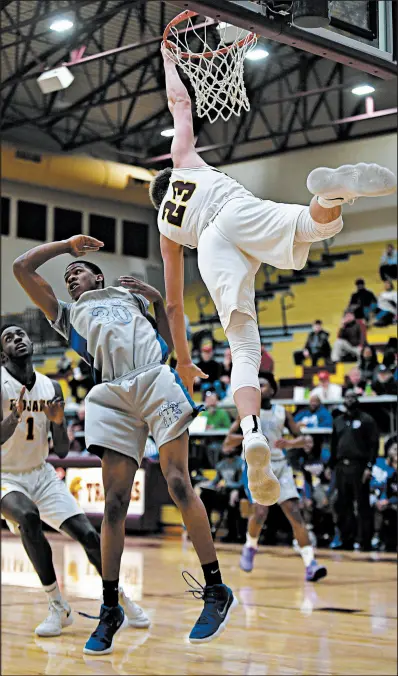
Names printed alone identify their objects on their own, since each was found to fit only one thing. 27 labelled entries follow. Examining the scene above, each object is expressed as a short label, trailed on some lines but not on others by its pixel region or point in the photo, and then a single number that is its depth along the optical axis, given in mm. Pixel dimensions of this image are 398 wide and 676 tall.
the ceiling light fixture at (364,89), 19852
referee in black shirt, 14992
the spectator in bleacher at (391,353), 17016
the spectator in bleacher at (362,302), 20453
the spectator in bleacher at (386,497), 15969
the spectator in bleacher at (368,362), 17750
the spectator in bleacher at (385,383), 16500
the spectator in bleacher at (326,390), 17656
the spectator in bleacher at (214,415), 14953
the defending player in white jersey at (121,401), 4145
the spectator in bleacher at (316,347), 20828
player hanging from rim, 3616
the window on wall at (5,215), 25344
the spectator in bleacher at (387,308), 19438
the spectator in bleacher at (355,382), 17156
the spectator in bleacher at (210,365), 10057
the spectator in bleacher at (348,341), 19562
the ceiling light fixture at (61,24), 18516
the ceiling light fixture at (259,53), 13777
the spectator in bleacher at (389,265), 21672
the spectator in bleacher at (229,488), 15039
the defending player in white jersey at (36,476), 4973
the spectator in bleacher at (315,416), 17219
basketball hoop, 4793
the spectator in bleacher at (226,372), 10688
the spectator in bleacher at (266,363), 8855
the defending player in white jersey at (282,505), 10992
